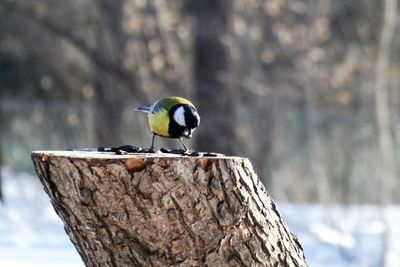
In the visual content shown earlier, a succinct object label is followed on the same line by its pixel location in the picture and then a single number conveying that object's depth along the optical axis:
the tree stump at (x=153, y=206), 6.29
